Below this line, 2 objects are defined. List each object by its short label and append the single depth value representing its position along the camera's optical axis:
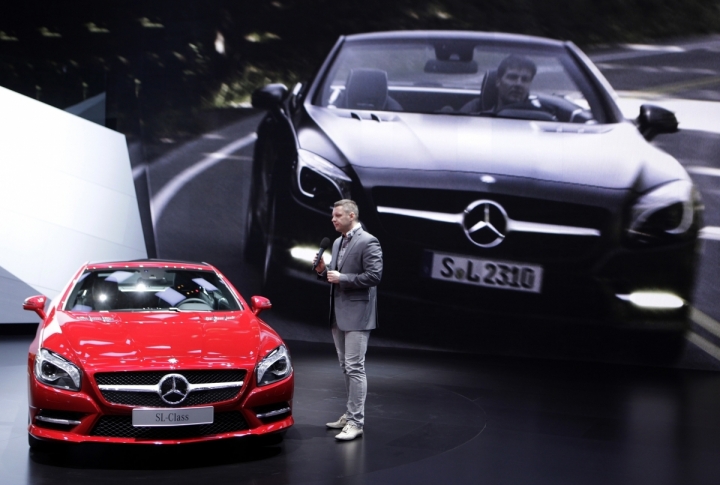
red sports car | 3.87
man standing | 4.64
